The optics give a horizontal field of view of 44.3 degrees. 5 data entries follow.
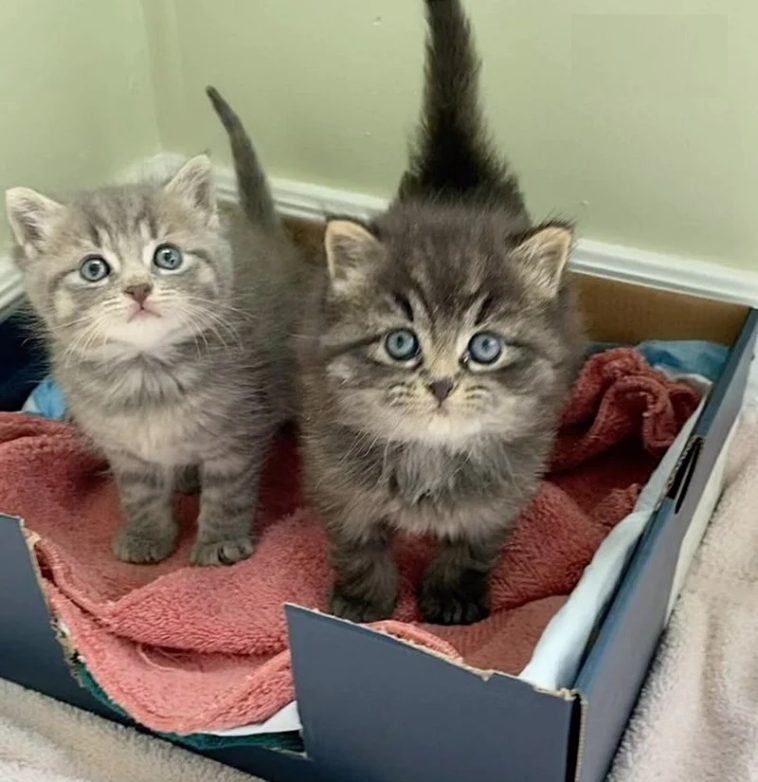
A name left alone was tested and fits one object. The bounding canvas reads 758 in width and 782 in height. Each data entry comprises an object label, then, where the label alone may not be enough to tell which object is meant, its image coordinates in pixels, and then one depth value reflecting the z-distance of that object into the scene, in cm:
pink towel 34
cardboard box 27
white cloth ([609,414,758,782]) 35
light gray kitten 35
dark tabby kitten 30
